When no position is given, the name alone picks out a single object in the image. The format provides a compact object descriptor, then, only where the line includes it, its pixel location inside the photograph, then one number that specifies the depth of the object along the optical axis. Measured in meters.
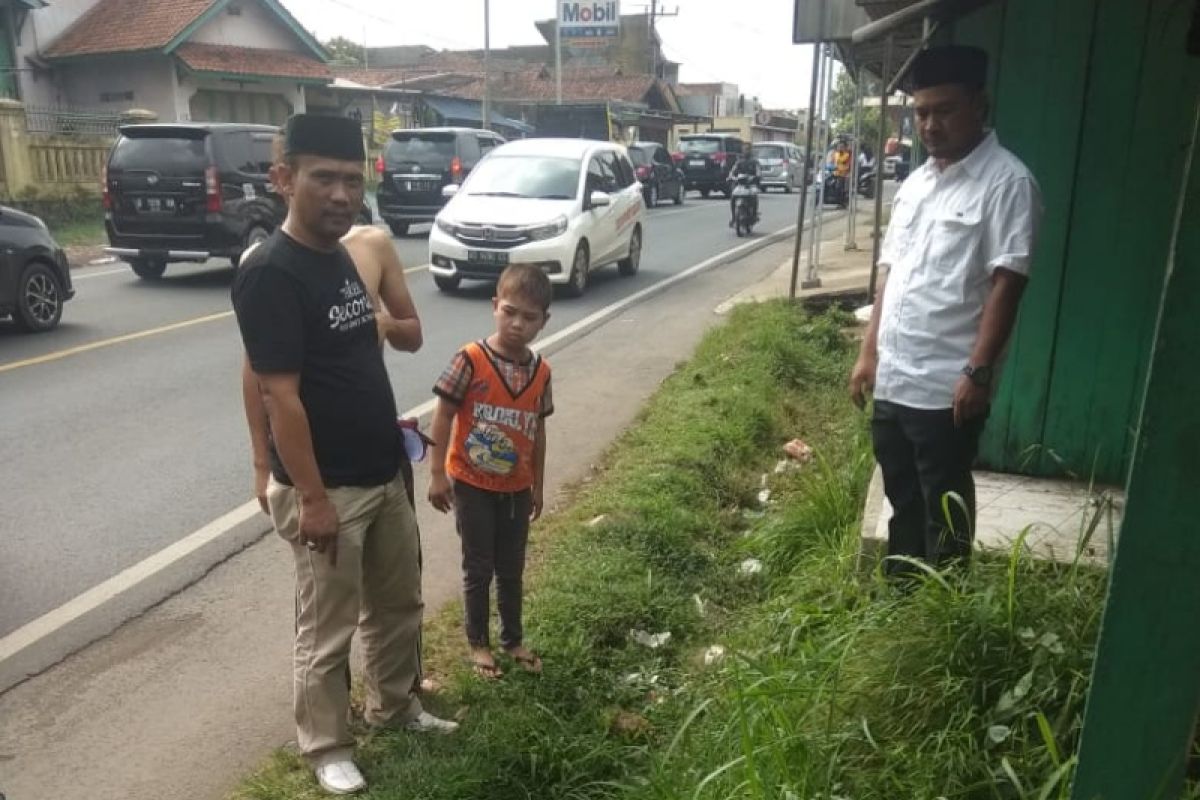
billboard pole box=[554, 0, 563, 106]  39.78
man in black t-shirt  2.52
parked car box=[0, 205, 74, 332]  8.70
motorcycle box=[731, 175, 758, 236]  18.08
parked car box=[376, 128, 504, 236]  17.09
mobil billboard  47.94
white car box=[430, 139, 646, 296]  10.95
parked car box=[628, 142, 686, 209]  25.91
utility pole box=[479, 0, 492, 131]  31.47
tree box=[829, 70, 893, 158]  29.53
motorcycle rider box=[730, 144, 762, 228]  18.14
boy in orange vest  3.21
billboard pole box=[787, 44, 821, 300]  9.23
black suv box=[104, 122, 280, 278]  11.59
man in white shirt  2.78
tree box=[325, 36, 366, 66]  62.06
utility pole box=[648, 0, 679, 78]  61.51
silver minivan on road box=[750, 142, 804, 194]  36.50
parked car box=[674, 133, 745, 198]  30.84
